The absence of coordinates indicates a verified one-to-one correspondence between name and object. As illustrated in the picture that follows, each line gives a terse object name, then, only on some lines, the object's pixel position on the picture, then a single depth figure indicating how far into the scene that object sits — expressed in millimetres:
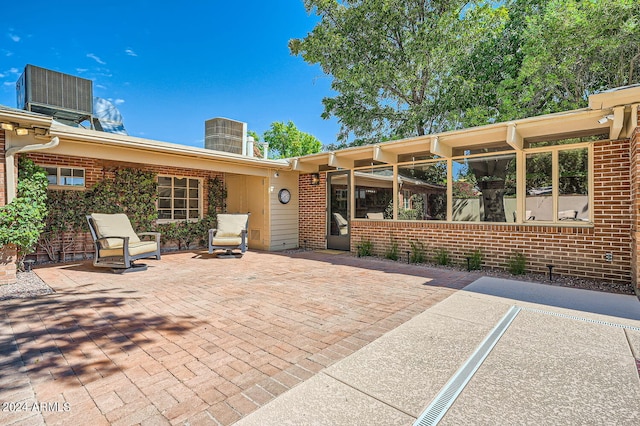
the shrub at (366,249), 7797
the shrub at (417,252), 6891
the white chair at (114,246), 5680
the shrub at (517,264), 5613
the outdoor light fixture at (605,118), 4309
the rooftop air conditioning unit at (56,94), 7145
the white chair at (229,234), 7449
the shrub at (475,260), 6121
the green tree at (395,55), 11461
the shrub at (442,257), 6527
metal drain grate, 1770
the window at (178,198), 8695
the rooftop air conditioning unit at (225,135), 10008
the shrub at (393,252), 7281
